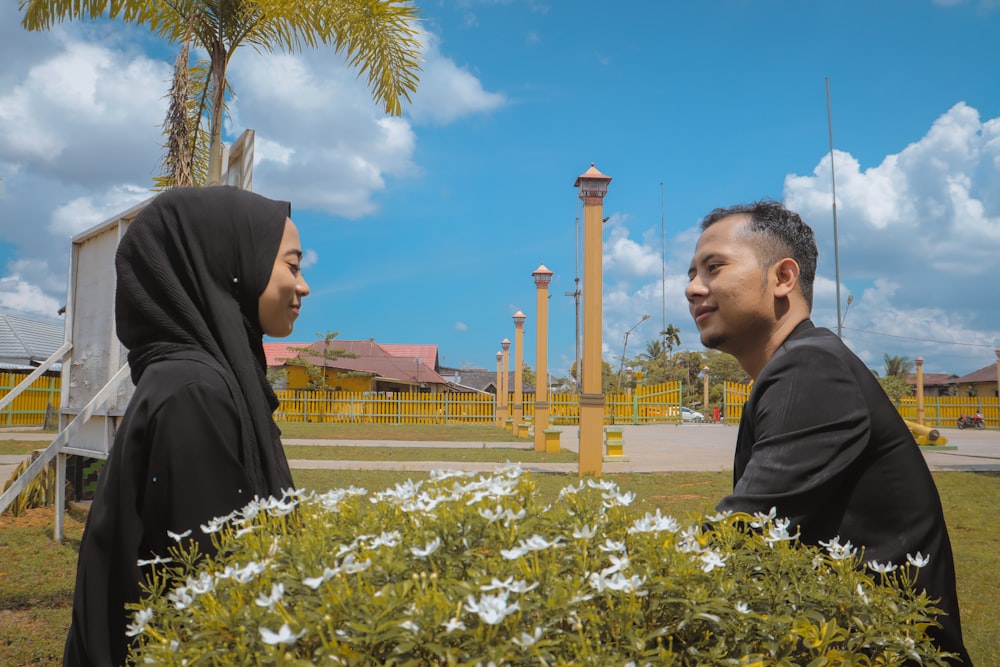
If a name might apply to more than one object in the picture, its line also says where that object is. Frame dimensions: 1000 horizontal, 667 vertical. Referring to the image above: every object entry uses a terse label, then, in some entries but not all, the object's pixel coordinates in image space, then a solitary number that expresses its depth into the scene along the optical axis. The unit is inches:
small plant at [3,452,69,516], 295.9
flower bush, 33.0
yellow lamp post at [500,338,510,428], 926.4
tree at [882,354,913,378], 2202.3
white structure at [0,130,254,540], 208.8
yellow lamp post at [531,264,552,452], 586.9
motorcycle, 1221.1
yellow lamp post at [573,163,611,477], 363.3
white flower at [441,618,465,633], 31.9
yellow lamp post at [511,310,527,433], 716.7
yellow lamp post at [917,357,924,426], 986.1
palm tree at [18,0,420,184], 257.8
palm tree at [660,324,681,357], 2356.1
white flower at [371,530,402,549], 37.3
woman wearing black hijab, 58.2
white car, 1521.7
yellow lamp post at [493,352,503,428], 957.8
